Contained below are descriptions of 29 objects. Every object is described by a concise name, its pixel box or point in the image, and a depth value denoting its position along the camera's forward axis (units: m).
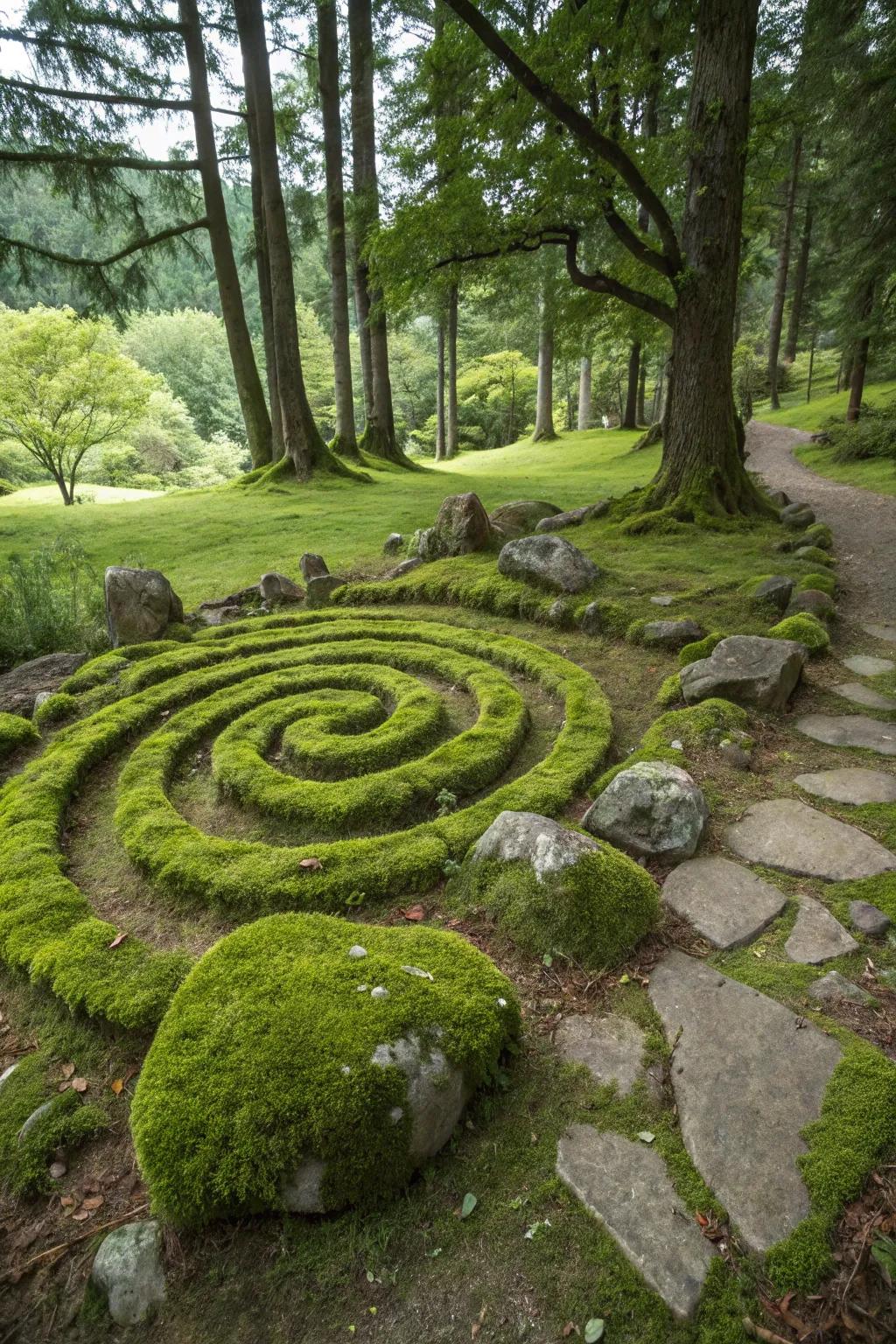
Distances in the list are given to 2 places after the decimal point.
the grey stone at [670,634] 5.52
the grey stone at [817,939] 2.41
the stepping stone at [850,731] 3.91
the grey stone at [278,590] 7.84
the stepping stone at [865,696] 4.36
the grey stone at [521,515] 9.20
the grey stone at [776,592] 5.89
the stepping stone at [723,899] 2.60
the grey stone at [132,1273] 1.61
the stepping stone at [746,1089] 1.63
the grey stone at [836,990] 2.20
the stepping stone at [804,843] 2.86
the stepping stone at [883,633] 5.45
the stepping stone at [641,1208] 1.50
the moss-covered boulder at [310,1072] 1.73
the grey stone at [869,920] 2.49
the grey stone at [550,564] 6.72
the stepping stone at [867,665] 4.88
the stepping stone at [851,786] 3.37
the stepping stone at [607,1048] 2.04
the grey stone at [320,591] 7.77
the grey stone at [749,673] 4.37
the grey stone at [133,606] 6.54
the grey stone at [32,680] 5.58
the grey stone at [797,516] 8.70
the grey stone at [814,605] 5.69
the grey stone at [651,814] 3.07
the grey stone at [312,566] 8.12
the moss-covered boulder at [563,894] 2.55
